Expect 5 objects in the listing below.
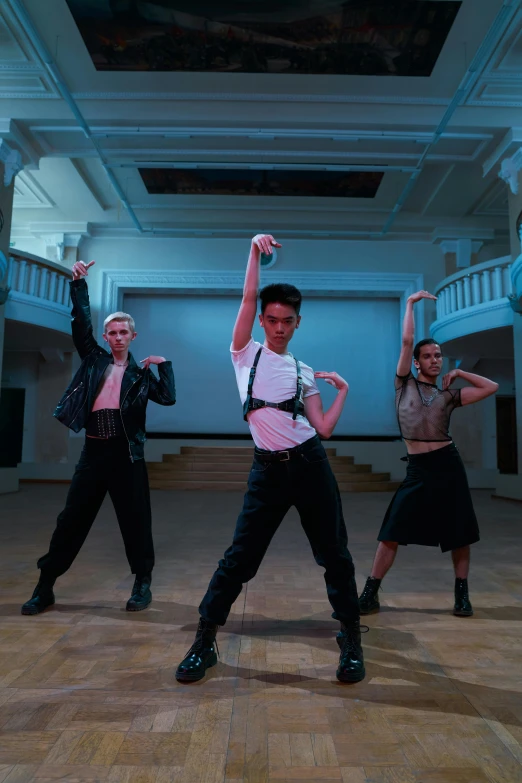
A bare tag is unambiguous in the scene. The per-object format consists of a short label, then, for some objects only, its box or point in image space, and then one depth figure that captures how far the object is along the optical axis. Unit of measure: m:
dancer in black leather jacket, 3.07
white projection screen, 15.16
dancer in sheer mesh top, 3.03
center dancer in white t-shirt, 2.21
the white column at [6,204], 9.53
